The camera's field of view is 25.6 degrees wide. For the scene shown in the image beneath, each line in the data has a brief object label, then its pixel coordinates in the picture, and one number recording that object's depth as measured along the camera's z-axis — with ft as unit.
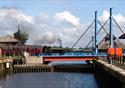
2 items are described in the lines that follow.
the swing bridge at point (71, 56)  259.27
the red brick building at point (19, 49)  320.03
